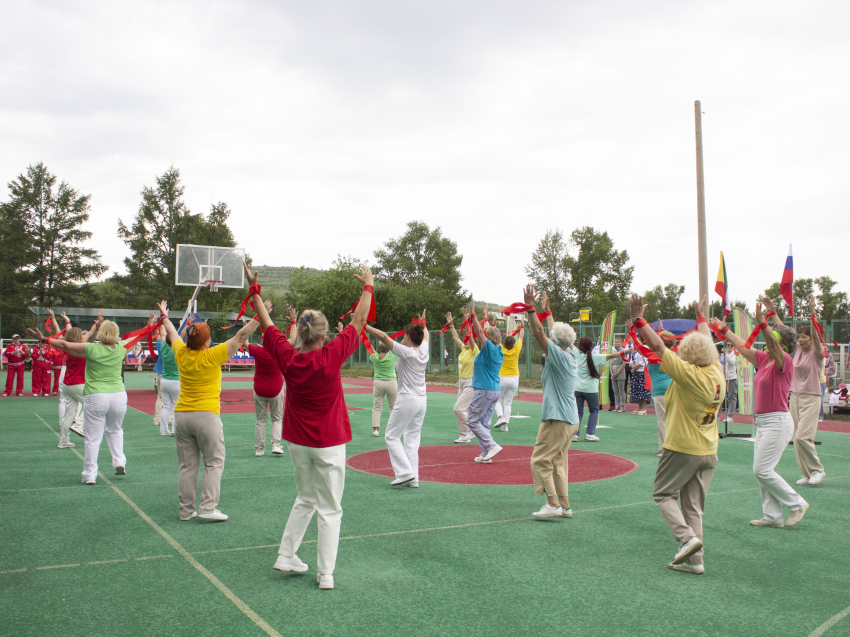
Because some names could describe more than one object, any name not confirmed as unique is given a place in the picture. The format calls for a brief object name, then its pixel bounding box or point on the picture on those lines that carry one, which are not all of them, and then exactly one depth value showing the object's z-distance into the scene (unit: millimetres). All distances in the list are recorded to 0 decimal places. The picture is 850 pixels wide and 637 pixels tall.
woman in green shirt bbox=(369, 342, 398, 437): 11094
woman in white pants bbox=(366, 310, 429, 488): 7578
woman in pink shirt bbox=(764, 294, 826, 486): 7742
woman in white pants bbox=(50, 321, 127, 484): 7449
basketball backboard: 29891
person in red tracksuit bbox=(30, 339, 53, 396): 21233
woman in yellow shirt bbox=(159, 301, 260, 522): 6012
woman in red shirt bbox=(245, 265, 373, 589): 4262
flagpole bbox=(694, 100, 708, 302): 16172
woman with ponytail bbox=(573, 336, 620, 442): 11310
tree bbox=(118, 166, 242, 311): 54938
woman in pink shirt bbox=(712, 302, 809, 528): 5879
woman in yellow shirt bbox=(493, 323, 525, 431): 11789
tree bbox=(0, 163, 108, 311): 54844
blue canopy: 22281
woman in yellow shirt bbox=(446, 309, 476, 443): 11359
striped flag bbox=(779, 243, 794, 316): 6582
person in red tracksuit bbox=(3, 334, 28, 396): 21336
